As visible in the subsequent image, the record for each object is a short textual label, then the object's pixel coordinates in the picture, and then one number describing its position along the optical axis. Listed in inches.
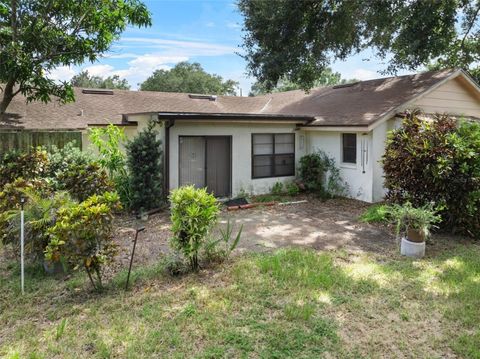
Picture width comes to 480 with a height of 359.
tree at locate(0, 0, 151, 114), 309.3
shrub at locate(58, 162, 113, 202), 307.3
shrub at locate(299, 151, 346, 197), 473.7
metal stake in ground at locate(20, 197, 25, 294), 193.6
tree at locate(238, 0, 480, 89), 492.1
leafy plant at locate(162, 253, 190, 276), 214.1
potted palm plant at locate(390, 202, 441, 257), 249.1
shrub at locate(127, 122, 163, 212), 374.9
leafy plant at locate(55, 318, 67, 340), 151.1
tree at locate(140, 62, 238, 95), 1686.8
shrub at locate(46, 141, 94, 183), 345.7
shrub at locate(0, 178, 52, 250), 217.2
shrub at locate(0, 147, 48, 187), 326.0
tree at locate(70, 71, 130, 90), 1832.7
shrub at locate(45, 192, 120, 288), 180.7
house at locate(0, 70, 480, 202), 425.7
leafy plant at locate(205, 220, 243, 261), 225.5
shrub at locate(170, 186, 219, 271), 205.9
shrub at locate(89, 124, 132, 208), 381.4
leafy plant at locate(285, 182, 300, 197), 482.1
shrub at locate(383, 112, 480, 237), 280.2
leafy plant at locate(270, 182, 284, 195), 487.5
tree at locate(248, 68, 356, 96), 1669.5
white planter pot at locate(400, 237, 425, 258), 249.8
